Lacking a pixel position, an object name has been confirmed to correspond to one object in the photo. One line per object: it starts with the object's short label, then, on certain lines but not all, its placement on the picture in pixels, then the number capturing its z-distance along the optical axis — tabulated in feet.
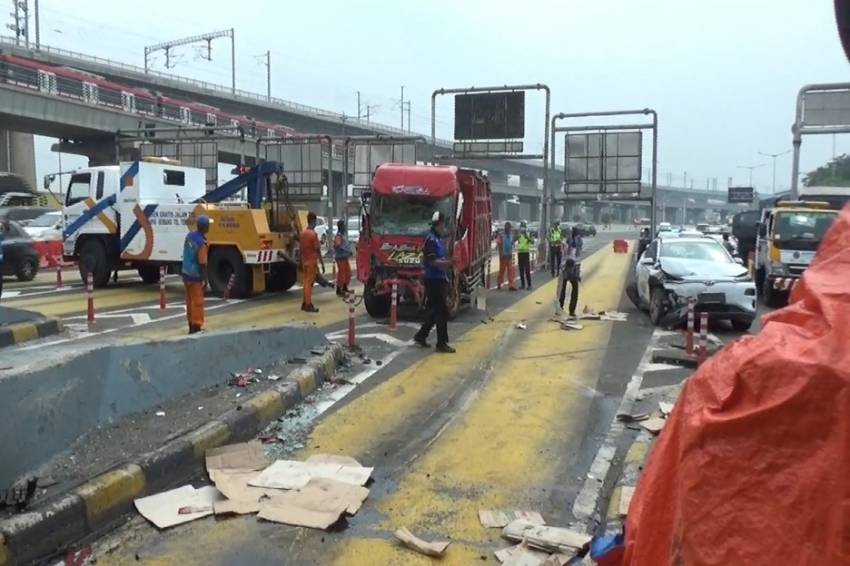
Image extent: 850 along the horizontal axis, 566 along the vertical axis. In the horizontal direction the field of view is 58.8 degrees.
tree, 242.99
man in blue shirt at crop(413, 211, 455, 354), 35.12
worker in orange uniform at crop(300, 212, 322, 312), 46.62
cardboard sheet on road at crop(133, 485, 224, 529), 15.81
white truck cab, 57.00
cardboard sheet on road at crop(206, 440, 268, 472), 18.85
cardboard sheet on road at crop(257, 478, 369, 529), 15.81
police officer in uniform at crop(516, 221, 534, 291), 68.19
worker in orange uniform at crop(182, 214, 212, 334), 33.73
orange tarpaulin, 6.15
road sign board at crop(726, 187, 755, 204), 283.79
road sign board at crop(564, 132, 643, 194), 81.97
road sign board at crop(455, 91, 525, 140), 83.56
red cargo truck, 44.50
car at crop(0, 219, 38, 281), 62.85
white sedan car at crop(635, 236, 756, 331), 40.68
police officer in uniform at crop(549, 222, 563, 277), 81.76
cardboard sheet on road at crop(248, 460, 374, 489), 17.72
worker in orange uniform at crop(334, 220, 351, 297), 54.24
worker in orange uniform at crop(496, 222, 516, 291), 69.24
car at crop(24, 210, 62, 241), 84.07
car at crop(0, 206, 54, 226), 102.82
